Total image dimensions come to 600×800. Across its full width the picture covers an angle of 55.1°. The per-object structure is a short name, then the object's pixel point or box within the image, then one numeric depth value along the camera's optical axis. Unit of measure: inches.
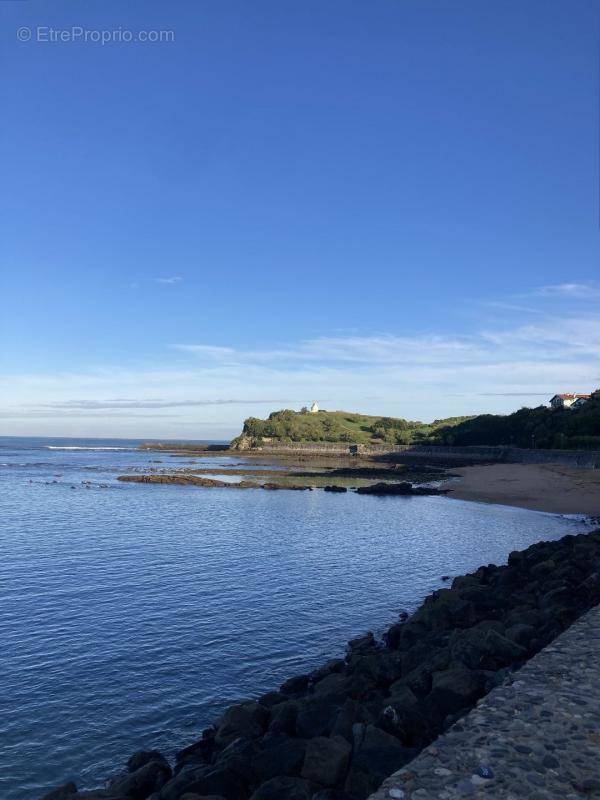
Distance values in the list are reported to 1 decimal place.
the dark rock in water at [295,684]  473.7
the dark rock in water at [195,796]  281.6
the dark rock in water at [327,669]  491.8
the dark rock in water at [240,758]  310.7
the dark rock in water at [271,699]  440.5
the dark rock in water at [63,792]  312.8
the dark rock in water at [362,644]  560.0
